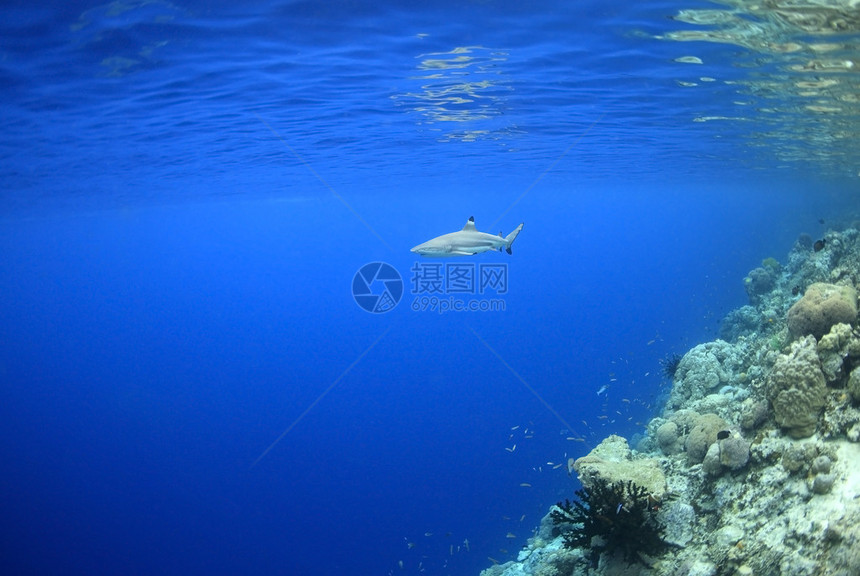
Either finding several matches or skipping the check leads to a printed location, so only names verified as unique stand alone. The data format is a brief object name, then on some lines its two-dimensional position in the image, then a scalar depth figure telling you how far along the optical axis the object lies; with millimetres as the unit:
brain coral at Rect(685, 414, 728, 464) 7266
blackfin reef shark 11656
